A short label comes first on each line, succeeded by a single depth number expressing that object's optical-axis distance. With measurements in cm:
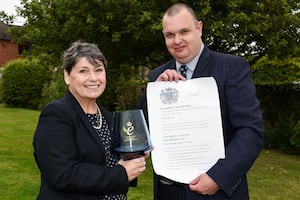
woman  214
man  228
